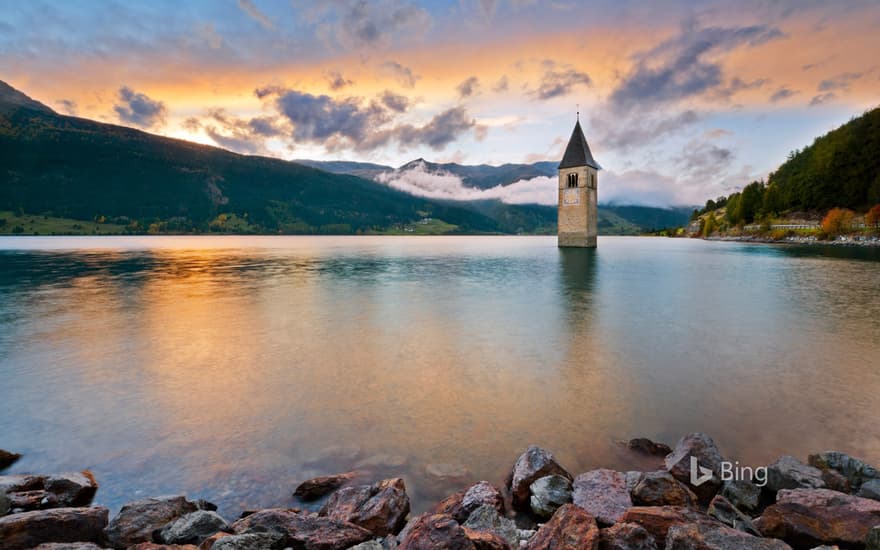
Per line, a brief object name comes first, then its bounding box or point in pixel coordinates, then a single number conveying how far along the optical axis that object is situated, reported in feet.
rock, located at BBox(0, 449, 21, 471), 28.09
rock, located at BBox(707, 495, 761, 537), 19.61
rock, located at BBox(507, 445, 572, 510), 23.68
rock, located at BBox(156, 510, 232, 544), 19.76
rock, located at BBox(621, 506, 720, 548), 18.97
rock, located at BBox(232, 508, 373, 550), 19.36
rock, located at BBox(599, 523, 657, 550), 17.65
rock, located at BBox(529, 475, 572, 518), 22.35
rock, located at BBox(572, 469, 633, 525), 21.34
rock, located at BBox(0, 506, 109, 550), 18.89
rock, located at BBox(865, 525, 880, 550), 16.66
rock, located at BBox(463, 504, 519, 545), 19.81
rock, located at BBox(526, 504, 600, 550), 17.48
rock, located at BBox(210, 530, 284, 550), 18.08
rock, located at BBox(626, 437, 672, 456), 28.89
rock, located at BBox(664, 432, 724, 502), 23.99
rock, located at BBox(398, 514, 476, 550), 17.37
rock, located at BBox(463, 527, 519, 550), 18.22
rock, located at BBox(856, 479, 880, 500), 21.71
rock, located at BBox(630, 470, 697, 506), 21.75
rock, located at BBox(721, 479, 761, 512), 22.72
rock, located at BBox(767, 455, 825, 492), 22.89
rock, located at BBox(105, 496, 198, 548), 20.21
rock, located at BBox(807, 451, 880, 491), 23.59
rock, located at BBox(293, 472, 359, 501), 24.89
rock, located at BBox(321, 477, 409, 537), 21.09
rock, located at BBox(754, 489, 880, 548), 18.43
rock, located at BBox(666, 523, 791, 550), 16.79
